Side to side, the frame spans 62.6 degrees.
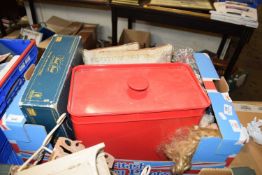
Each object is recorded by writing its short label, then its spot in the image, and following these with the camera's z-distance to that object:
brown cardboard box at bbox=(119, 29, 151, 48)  2.11
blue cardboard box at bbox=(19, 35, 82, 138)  0.71
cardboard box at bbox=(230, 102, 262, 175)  1.01
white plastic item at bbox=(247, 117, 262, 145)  1.06
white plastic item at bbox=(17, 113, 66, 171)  0.73
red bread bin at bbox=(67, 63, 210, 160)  0.73
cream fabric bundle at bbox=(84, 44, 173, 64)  0.97
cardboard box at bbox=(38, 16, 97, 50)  2.15
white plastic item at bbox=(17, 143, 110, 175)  0.58
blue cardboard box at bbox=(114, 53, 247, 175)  0.78
